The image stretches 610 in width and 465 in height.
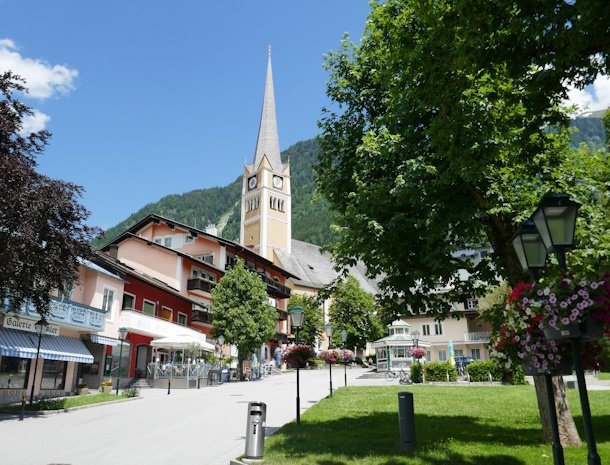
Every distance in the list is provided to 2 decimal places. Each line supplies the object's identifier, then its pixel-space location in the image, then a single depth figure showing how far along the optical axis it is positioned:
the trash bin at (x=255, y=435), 9.53
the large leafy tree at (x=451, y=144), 6.86
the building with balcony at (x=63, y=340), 21.14
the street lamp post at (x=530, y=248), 6.73
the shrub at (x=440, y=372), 31.36
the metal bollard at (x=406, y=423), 9.90
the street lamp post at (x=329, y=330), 25.58
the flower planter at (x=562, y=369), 6.26
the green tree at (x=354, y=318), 66.12
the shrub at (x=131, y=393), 23.67
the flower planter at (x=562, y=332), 5.64
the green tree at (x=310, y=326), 65.12
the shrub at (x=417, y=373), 31.50
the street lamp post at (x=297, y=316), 15.29
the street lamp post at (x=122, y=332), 24.86
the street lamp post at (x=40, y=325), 18.60
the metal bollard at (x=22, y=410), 15.70
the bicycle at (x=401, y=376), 31.92
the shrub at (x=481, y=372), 29.61
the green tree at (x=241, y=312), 38.50
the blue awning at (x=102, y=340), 26.73
